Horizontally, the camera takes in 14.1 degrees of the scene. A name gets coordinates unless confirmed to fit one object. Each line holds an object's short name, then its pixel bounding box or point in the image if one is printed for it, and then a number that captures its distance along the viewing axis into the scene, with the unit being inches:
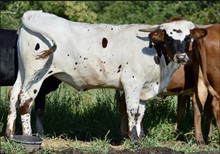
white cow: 488.0
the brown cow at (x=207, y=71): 519.8
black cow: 524.1
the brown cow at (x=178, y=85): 547.0
